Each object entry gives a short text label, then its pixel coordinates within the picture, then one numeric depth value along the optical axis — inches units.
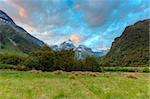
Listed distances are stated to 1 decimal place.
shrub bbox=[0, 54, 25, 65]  1447.8
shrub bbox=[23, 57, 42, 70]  830.2
